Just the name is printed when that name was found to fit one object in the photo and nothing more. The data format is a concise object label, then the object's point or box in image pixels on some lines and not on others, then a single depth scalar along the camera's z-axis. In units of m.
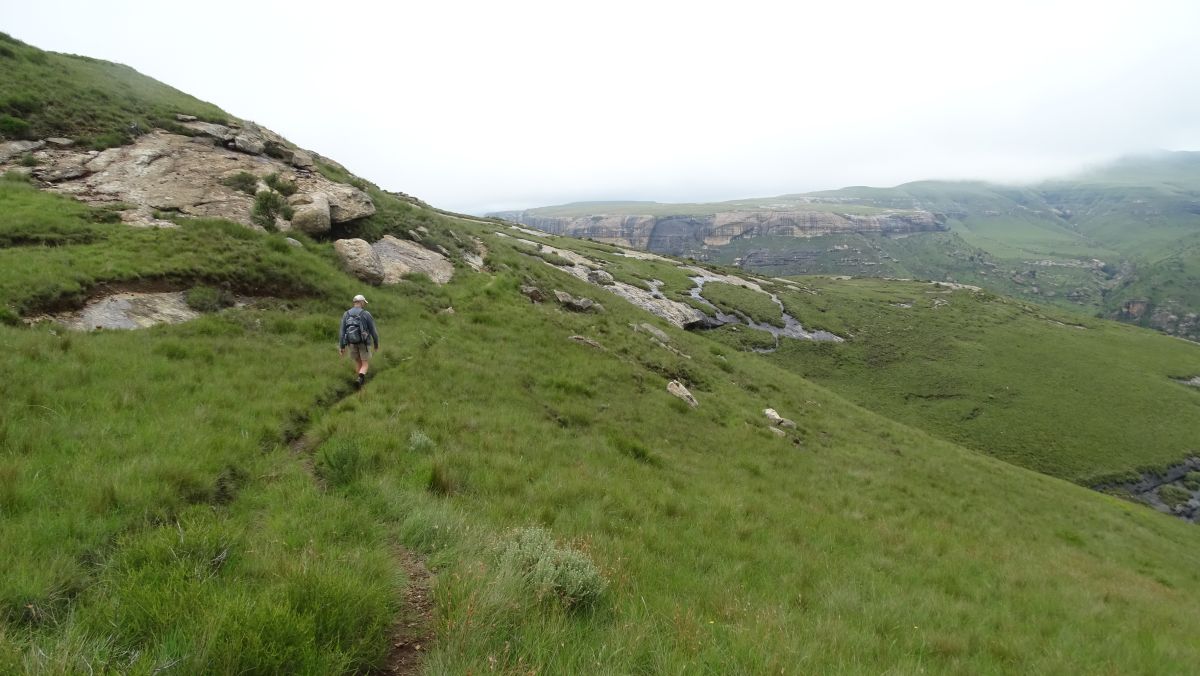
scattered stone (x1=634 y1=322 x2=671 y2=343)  30.86
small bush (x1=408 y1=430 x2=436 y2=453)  9.53
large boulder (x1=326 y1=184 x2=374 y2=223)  25.33
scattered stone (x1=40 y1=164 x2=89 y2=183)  20.36
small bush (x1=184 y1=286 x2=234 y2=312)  15.05
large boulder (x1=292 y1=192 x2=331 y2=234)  22.80
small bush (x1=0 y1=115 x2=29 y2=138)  21.97
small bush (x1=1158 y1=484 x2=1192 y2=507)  45.41
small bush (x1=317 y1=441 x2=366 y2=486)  7.79
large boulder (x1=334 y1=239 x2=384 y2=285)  21.50
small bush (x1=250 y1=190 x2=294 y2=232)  21.41
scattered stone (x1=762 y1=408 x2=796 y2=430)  22.34
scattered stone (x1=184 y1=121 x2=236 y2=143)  27.99
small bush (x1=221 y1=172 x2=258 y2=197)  23.33
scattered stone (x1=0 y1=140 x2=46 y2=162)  20.78
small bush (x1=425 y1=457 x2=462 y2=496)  8.09
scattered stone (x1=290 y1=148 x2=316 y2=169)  29.56
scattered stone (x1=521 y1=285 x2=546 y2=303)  27.70
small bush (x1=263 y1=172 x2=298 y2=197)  24.67
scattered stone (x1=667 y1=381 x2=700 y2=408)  19.97
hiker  13.83
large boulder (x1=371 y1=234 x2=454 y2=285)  24.12
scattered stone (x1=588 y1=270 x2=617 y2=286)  66.12
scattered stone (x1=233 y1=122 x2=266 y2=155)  28.02
